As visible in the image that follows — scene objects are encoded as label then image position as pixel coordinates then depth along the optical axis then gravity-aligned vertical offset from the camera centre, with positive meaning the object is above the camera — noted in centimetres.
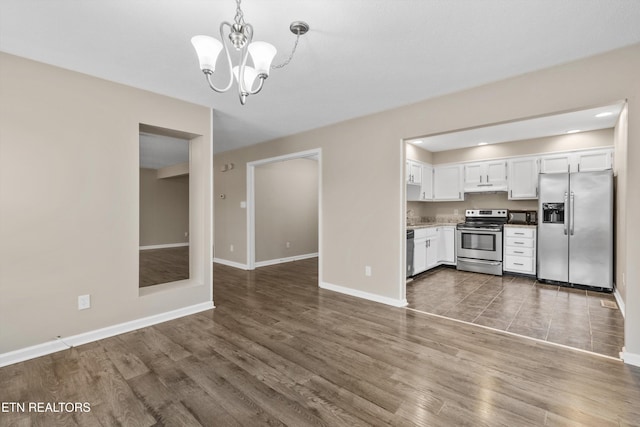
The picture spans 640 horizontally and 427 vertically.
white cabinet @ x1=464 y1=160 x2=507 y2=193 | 554 +65
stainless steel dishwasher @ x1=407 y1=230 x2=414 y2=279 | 486 -69
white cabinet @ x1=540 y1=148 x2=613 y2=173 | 461 +80
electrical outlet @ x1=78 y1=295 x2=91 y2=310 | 274 -86
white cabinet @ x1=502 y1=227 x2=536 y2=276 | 501 -69
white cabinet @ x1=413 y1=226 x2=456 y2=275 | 516 -71
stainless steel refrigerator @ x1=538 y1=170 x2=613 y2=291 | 421 -28
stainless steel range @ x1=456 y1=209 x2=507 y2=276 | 530 -58
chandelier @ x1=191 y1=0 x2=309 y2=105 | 171 +96
